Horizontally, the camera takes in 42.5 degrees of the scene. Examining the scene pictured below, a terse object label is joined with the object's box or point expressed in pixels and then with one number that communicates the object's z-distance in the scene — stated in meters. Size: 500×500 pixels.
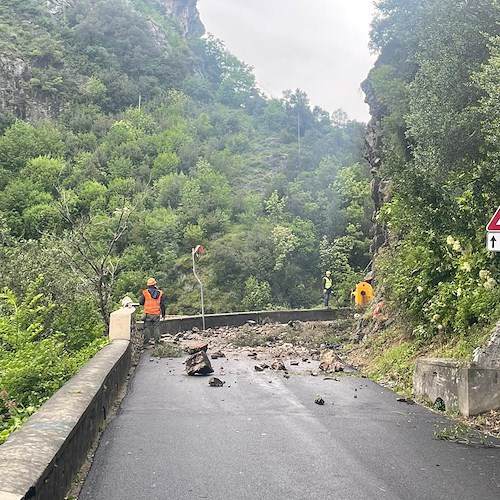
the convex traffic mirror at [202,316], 26.54
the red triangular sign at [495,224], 7.92
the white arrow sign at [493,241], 7.88
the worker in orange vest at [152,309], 18.08
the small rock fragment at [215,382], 11.69
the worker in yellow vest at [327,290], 31.84
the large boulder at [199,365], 13.18
